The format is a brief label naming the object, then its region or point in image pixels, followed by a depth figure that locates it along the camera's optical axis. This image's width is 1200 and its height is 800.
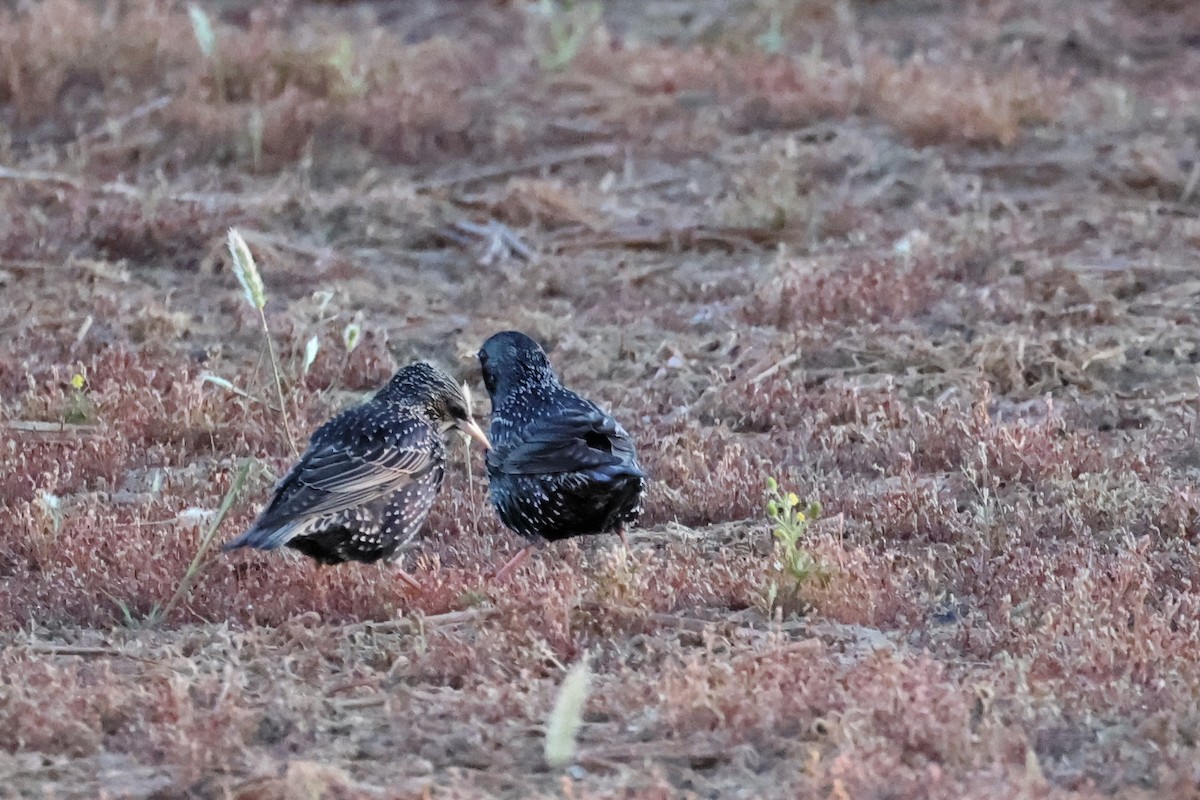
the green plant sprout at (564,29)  28.23
